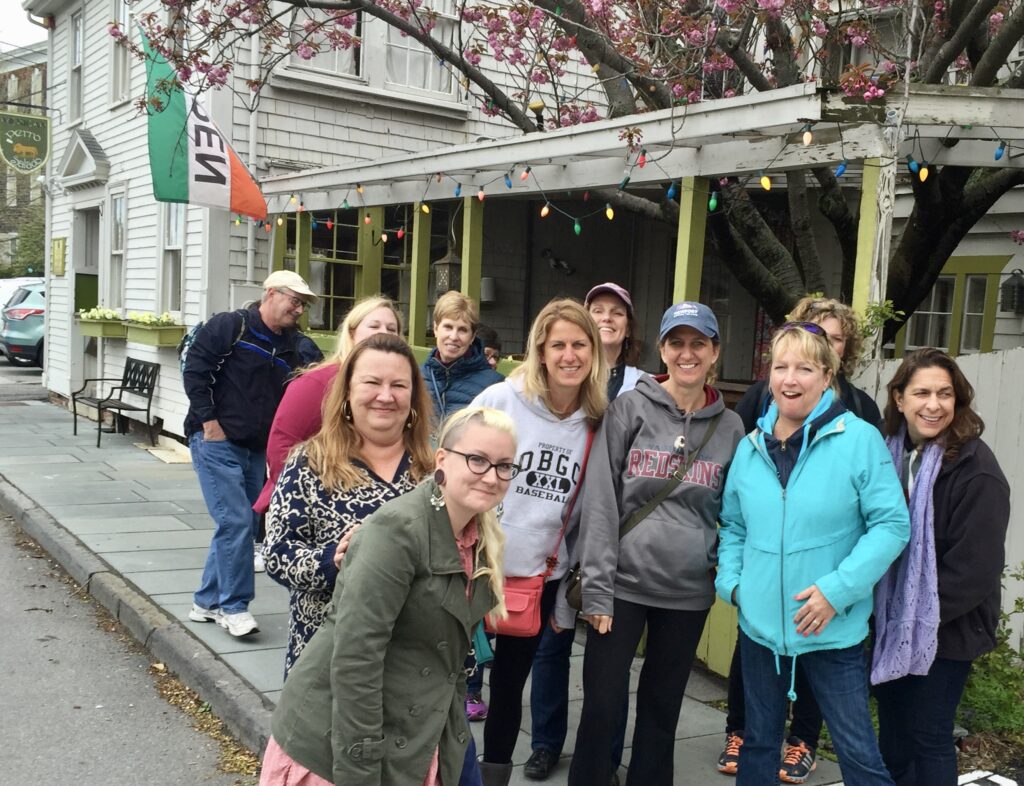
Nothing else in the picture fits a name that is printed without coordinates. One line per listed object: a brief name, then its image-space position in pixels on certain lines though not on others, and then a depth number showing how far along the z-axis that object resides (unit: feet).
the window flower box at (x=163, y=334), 38.47
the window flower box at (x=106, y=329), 42.98
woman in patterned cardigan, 8.92
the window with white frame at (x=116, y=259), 45.13
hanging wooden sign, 51.44
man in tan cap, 17.33
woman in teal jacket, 9.92
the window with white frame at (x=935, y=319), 33.42
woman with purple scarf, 10.30
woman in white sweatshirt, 11.17
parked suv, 73.55
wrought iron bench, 40.52
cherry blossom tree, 22.76
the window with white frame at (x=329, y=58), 37.29
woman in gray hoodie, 10.76
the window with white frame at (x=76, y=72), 49.47
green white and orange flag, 30.27
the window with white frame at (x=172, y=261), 39.34
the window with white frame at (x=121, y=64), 43.75
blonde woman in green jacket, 7.35
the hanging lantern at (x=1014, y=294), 30.25
